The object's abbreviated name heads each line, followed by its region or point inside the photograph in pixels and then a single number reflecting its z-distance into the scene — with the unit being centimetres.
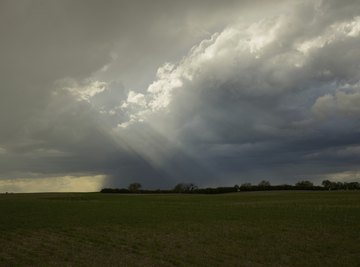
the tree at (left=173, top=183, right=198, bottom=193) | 18134
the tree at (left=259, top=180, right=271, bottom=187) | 17400
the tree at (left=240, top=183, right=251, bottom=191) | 16966
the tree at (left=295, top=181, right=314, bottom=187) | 19649
